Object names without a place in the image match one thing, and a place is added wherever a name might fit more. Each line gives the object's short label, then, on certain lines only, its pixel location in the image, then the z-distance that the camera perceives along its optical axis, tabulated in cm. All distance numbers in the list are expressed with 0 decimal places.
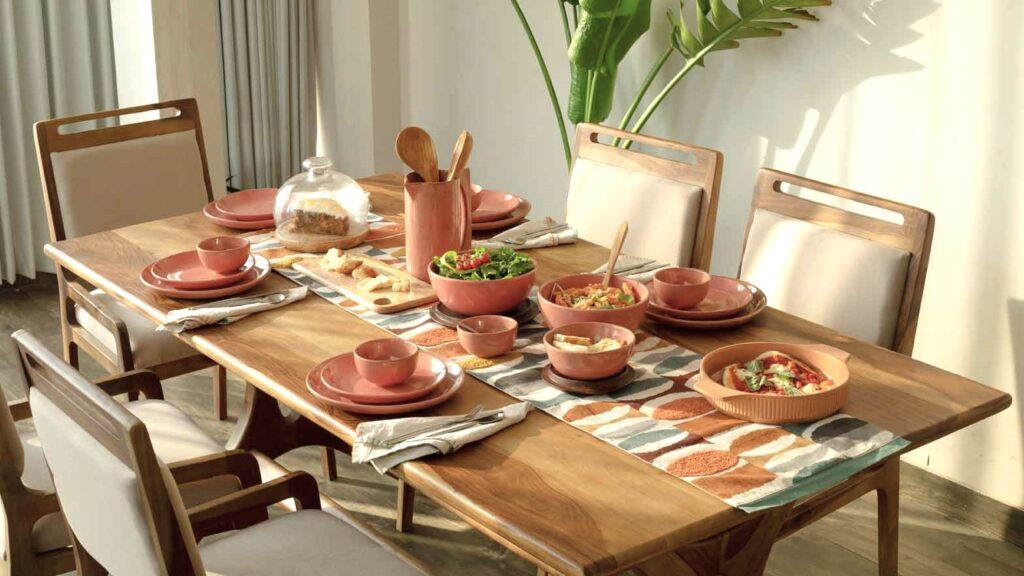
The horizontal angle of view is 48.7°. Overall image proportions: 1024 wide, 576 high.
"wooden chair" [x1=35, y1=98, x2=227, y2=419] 268
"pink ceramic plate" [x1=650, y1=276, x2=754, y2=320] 196
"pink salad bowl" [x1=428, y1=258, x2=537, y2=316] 195
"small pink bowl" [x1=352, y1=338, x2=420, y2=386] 166
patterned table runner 146
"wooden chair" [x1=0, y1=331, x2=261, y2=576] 178
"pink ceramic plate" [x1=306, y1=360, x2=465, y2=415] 163
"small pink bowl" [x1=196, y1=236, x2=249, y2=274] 216
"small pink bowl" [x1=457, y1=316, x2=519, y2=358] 182
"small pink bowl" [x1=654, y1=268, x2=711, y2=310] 197
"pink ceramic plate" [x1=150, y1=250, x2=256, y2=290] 214
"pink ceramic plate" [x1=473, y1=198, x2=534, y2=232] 255
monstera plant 303
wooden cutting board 207
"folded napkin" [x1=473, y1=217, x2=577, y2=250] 243
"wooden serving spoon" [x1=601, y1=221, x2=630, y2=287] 199
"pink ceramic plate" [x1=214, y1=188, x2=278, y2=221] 260
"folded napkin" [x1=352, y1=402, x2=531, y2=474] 152
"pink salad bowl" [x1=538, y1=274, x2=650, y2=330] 184
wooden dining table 136
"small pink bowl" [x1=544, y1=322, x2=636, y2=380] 169
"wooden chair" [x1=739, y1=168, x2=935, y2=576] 210
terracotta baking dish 159
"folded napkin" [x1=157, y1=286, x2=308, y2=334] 199
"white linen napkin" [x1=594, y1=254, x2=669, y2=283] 221
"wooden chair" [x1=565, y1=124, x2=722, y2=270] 255
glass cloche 242
